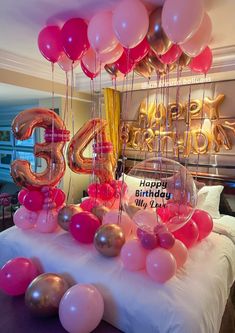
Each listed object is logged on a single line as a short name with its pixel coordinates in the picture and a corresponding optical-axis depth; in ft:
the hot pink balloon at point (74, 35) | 5.58
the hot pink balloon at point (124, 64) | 6.37
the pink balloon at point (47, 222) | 6.40
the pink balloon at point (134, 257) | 4.68
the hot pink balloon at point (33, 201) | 6.54
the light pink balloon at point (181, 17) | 4.21
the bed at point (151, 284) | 3.86
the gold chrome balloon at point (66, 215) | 6.13
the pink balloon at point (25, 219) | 6.63
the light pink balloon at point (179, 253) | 4.81
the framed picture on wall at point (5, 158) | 17.15
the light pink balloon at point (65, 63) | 6.68
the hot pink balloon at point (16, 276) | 5.10
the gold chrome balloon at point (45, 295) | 4.49
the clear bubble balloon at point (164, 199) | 5.12
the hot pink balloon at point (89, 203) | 6.89
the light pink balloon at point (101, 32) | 5.12
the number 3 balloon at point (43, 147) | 6.63
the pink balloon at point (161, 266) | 4.26
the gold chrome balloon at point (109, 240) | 5.04
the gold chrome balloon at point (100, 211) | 6.25
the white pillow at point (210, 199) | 8.31
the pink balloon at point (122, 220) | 5.80
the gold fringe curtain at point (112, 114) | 11.32
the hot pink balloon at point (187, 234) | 5.61
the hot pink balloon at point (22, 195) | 6.77
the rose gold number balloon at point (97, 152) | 7.09
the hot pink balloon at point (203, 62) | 6.42
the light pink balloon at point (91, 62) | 6.56
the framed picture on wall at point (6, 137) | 16.85
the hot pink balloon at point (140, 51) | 5.88
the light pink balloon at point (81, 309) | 4.02
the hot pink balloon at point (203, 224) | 6.03
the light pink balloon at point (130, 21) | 4.59
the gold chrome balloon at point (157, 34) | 4.98
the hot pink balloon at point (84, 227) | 5.64
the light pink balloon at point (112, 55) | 5.84
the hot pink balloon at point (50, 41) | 5.94
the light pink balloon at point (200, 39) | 5.01
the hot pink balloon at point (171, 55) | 5.77
